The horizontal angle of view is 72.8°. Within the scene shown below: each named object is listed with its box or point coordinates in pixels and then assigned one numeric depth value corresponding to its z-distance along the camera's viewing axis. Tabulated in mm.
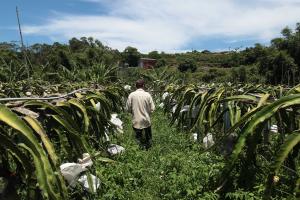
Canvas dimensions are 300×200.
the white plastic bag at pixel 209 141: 3466
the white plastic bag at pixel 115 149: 3456
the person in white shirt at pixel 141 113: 4263
